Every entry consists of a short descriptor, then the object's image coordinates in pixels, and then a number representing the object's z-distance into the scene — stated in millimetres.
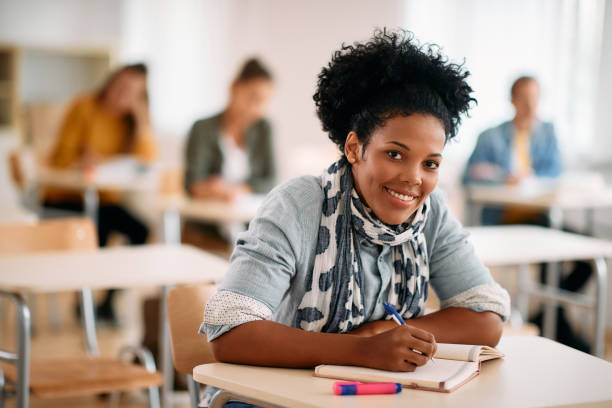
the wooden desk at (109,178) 4312
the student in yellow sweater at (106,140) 4539
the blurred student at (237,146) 3922
